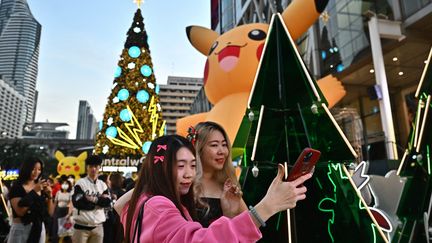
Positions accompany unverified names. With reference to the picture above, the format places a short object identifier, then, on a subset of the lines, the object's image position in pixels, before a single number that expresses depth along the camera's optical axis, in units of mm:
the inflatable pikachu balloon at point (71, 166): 13078
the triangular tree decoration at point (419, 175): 2262
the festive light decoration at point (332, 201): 1954
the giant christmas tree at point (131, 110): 15195
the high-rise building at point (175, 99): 88875
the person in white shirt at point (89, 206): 3645
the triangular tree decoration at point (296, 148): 1942
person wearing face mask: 5574
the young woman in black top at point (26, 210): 2951
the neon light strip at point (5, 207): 3564
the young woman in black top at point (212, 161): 1984
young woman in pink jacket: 901
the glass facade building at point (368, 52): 11719
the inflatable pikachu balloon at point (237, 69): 5515
